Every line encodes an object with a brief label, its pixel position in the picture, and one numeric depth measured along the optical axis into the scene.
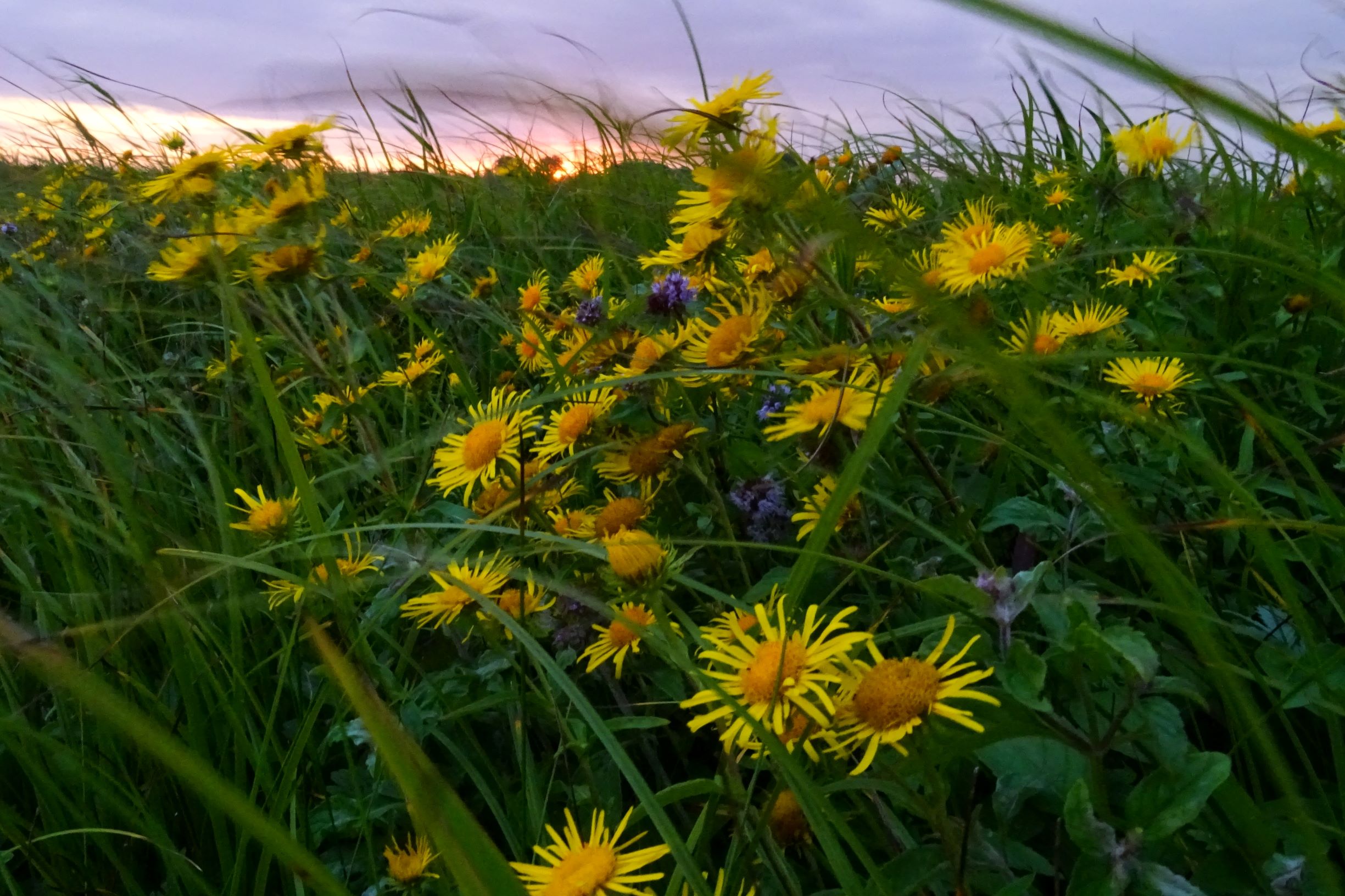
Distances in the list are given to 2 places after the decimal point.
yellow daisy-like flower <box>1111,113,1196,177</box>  0.50
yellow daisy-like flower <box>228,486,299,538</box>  0.34
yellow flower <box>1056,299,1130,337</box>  0.38
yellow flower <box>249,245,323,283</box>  0.37
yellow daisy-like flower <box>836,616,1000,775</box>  0.18
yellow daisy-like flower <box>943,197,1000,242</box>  0.37
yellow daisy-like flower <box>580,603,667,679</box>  0.26
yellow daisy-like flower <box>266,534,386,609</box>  0.31
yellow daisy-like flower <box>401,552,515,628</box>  0.28
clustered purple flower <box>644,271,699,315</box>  0.40
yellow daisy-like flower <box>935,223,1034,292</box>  0.34
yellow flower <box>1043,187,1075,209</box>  0.62
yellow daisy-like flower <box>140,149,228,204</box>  0.45
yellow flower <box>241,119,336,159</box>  0.43
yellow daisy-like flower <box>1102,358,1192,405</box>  0.33
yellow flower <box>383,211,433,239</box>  1.58
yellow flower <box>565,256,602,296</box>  0.54
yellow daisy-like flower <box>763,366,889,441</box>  0.26
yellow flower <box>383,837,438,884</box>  0.23
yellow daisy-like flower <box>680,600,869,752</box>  0.18
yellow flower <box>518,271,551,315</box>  0.53
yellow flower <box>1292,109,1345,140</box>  0.45
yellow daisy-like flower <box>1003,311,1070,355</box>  0.32
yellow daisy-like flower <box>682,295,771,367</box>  0.32
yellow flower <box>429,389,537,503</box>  0.33
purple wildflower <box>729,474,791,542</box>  0.31
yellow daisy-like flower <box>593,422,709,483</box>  0.30
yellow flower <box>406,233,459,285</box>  0.55
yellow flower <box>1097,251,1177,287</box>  0.44
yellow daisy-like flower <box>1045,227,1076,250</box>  0.49
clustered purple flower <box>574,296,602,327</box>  0.42
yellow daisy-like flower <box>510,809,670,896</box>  0.19
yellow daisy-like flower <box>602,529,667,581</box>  0.23
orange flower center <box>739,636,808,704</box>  0.19
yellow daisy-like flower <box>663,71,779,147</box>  0.29
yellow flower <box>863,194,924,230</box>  0.58
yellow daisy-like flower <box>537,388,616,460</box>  0.34
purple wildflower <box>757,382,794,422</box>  0.36
